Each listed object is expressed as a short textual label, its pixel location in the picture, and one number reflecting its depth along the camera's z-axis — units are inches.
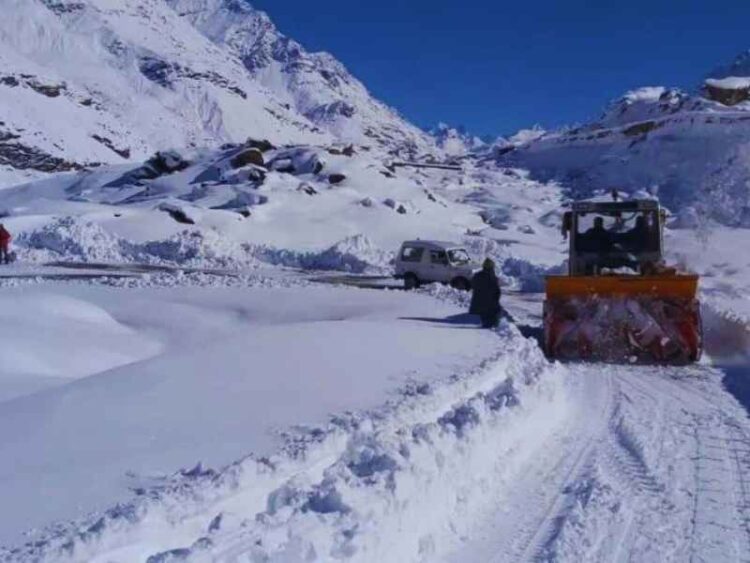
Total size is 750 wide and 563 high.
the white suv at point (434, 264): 1002.7
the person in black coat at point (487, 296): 606.5
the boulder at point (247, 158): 2171.5
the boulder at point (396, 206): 1812.5
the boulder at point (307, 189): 1849.2
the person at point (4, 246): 1182.9
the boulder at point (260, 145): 2385.2
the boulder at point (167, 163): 2379.4
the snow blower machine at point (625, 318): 497.0
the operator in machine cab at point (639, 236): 590.6
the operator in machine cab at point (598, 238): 597.3
